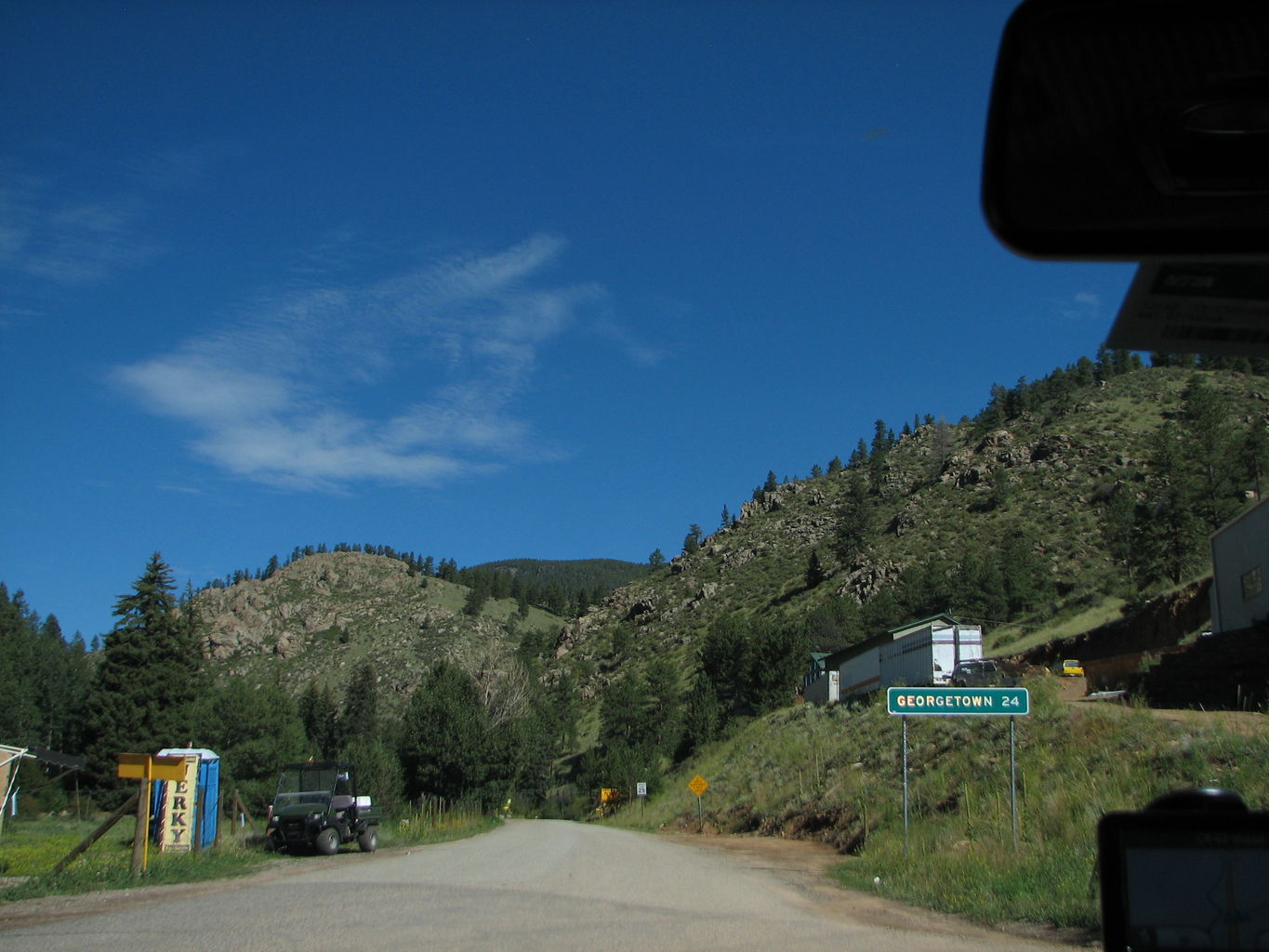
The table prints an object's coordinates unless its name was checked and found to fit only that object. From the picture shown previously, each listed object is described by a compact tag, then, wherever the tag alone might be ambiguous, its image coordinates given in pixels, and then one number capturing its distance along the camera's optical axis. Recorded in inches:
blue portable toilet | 948.0
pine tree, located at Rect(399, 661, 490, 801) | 2069.4
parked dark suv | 1625.2
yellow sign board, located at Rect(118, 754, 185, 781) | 721.6
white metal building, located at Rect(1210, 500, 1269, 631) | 1355.8
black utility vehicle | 1058.1
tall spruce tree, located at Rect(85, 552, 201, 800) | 2293.3
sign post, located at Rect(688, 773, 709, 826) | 1515.4
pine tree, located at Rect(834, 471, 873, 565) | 4542.3
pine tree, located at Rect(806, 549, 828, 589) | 4628.4
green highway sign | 658.8
